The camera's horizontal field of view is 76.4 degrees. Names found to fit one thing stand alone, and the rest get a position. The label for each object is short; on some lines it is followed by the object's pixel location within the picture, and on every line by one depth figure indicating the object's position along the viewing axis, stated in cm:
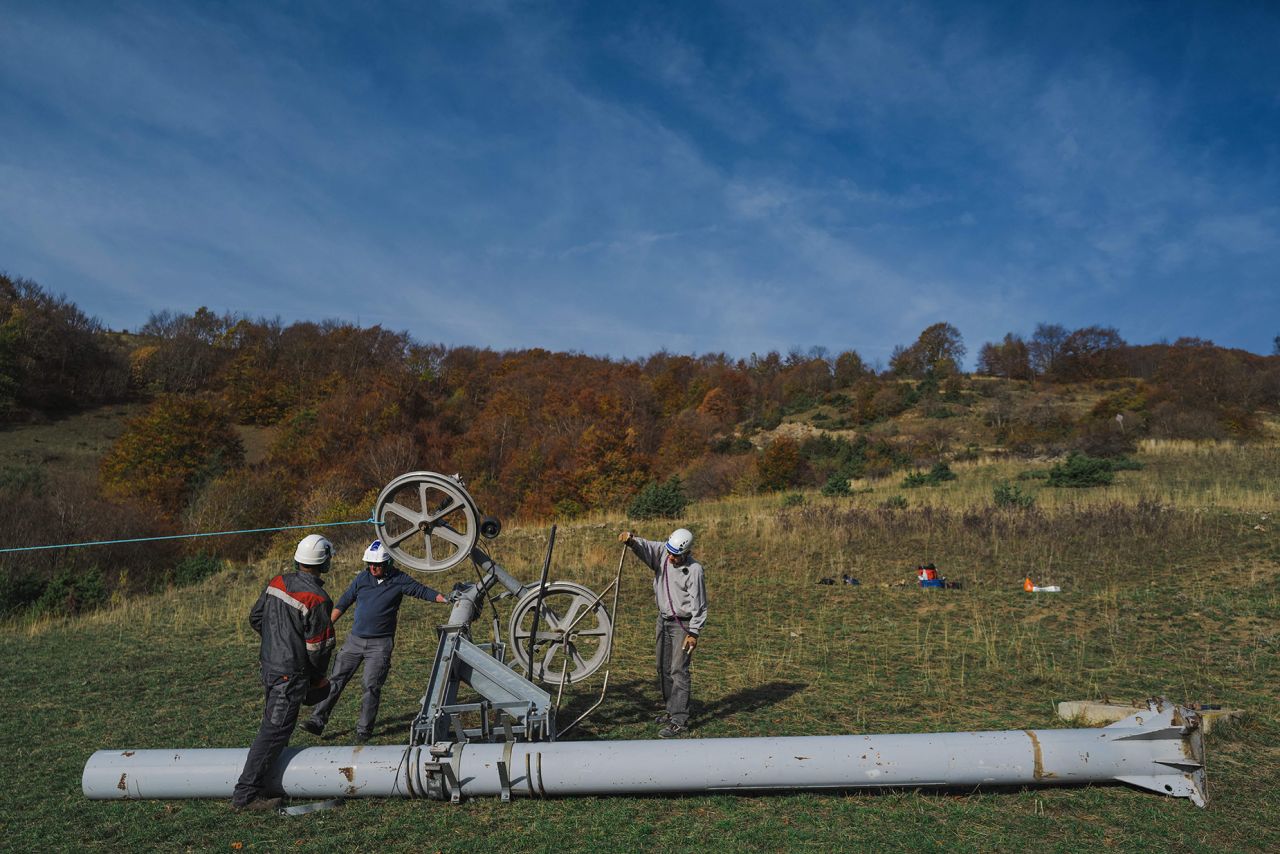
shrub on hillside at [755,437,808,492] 4309
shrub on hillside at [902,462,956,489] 3150
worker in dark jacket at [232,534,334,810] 637
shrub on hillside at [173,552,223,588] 2402
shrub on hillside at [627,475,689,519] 2906
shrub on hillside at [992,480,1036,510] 2231
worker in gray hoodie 832
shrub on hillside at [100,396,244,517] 4966
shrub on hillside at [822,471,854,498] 2980
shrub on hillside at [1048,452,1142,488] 2680
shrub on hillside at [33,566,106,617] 2000
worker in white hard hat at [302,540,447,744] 827
